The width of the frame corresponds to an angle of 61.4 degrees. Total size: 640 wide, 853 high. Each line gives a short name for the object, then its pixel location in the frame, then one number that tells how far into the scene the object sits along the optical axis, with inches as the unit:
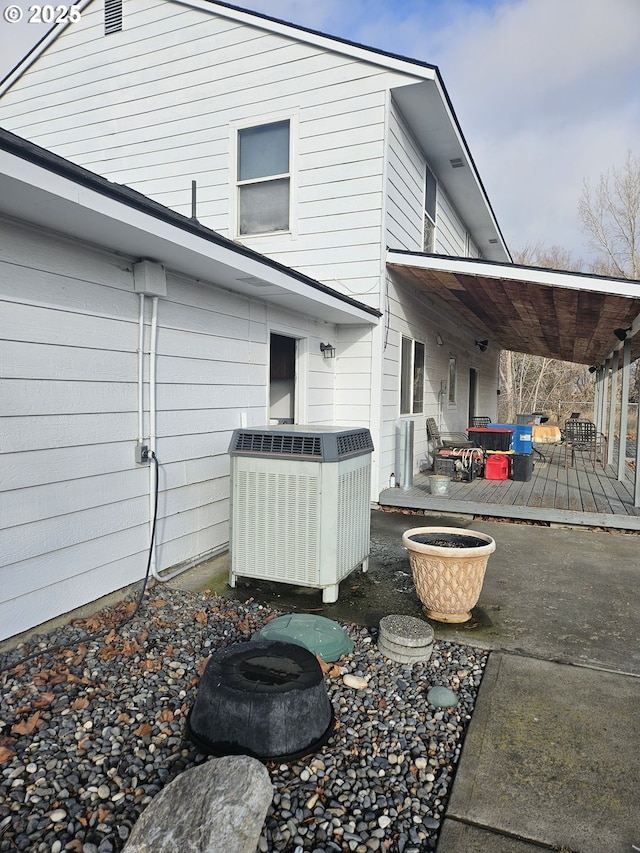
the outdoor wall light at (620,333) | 289.3
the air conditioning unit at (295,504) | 135.0
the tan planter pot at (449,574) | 122.8
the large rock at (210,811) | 56.5
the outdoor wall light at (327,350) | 253.2
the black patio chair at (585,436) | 405.1
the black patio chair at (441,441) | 331.6
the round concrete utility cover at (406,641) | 108.3
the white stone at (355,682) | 99.5
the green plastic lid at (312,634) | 106.7
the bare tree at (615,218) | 966.4
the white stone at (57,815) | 67.1
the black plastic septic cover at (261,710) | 76.4
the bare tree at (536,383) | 1043.9
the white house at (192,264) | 116.5
